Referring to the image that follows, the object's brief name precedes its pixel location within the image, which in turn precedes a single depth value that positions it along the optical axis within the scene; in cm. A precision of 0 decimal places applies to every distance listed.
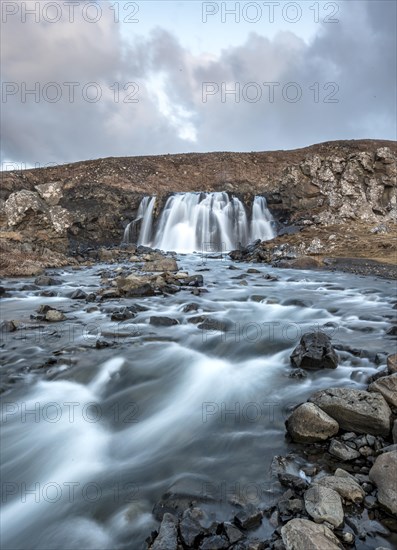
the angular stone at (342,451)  343
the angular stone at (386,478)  282
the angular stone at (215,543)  258
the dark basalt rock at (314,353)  543
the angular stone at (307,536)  237
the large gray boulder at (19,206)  2086
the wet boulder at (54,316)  808
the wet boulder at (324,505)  266
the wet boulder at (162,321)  795
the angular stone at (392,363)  480
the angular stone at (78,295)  1030
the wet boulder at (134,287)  1041
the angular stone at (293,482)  307
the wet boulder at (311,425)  371
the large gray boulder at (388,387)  409
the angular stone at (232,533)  263
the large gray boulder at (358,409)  369
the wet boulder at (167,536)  262
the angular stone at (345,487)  289
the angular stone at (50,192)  2427
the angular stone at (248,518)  274
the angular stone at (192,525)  264
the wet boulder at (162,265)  1441
